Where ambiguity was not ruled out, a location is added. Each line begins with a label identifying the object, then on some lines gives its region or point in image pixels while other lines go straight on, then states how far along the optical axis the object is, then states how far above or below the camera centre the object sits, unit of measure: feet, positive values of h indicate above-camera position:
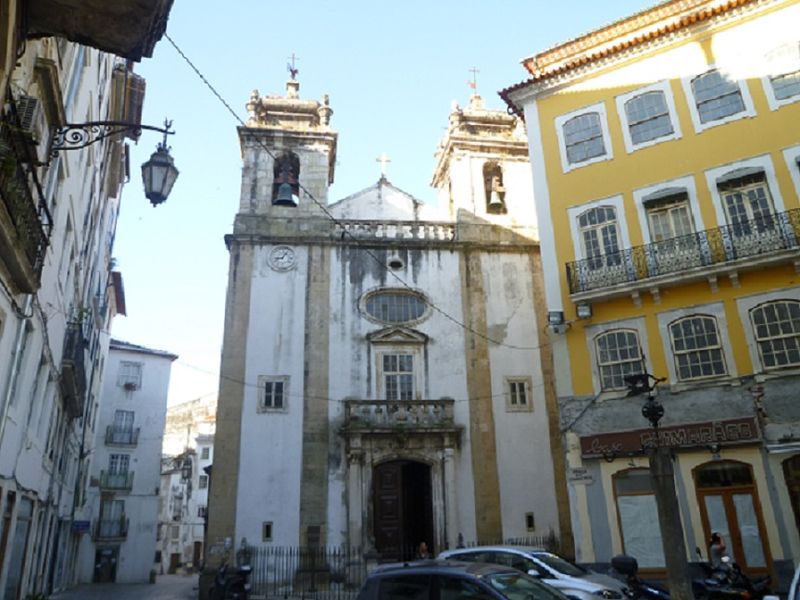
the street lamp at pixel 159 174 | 26.55 +14.37
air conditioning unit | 26.05 +17.35
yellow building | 44.75 +18.61
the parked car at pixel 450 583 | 20.61 -1.93
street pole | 29.96 -0.18
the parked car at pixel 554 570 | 31.81 -2.55
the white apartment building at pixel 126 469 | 108.88 +11.04
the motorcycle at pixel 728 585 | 32.81 -3.53
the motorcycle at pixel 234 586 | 51.19 -4.33
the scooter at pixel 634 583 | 33.50 -3.38
